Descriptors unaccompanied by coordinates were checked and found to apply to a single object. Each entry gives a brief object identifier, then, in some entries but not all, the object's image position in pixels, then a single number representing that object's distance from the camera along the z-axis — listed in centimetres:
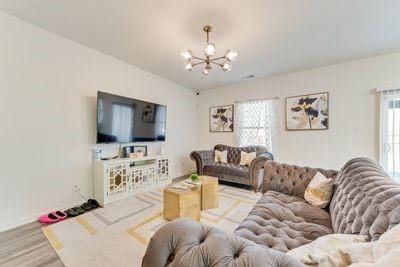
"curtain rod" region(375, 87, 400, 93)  326
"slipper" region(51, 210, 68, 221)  250
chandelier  223
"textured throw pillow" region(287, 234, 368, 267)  79
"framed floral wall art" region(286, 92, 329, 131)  386
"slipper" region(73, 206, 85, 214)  267
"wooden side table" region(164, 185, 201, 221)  233
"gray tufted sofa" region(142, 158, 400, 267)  72
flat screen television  309
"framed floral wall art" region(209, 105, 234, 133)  517
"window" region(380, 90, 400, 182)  325
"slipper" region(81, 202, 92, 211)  278
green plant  276
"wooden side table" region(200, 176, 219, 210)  279
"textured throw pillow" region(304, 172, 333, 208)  187
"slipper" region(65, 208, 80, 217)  259
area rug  176
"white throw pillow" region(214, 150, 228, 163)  462
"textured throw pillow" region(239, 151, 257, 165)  423
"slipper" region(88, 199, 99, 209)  289
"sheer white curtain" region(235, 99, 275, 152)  455
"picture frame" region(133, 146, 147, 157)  378
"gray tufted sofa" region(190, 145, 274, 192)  367
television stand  299
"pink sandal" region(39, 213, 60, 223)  242
